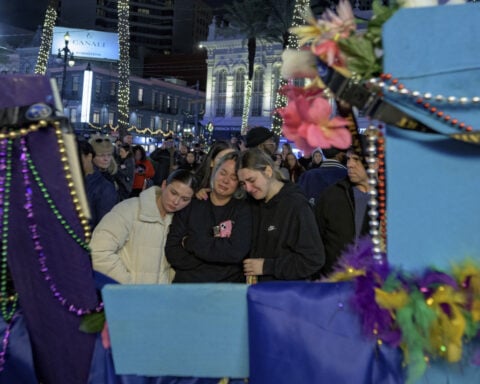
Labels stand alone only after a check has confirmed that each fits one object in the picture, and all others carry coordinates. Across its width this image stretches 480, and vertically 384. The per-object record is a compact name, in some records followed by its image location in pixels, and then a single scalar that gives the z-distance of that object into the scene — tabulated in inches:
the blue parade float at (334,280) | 67.6
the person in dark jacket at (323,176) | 226.7
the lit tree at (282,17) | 1050.7
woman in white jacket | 108.0
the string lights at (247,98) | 1344.7
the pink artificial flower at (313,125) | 71.3
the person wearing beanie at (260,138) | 233.6
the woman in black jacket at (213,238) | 116.7
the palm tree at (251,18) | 1121.4
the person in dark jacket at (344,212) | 151.4
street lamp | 824.6
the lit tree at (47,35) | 637.3
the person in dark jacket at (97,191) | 197.5
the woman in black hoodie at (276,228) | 119.0
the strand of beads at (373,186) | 72.9
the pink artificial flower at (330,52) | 69.5
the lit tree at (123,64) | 616.4
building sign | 2292.1
